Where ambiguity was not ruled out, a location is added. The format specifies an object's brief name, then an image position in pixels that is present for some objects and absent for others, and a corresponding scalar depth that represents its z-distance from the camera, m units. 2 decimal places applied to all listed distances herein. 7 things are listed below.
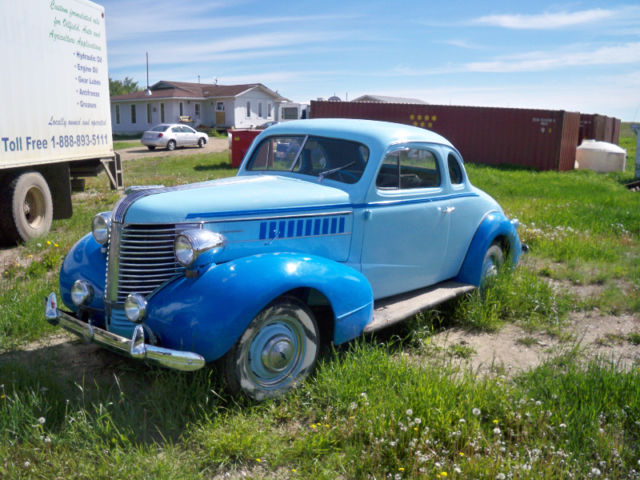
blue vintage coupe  3.53
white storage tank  21.11
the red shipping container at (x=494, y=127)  21.52
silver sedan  28.50
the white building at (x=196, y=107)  42.34
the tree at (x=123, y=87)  61.77
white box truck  7.84
